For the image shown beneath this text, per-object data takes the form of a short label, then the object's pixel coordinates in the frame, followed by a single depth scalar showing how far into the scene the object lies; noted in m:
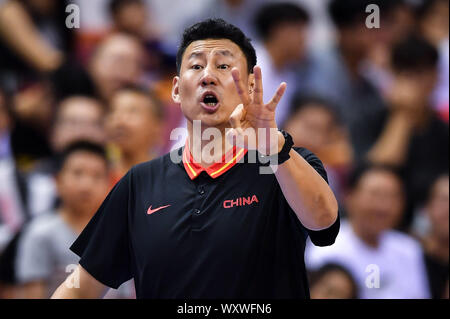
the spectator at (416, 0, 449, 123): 12.62
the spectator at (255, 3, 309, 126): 13.23
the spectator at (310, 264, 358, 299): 9.73
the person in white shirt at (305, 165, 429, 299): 10.27
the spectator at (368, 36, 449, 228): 11.77
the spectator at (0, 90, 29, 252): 10.61
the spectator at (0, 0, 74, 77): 13.33
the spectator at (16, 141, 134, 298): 9.61
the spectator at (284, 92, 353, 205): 11.91
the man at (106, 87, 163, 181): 11.21
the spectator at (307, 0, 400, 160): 12.53
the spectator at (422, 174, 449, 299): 10.34
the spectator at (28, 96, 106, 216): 11.20
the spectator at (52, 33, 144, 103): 12.48
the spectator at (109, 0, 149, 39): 14.27
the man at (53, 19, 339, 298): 5.18
